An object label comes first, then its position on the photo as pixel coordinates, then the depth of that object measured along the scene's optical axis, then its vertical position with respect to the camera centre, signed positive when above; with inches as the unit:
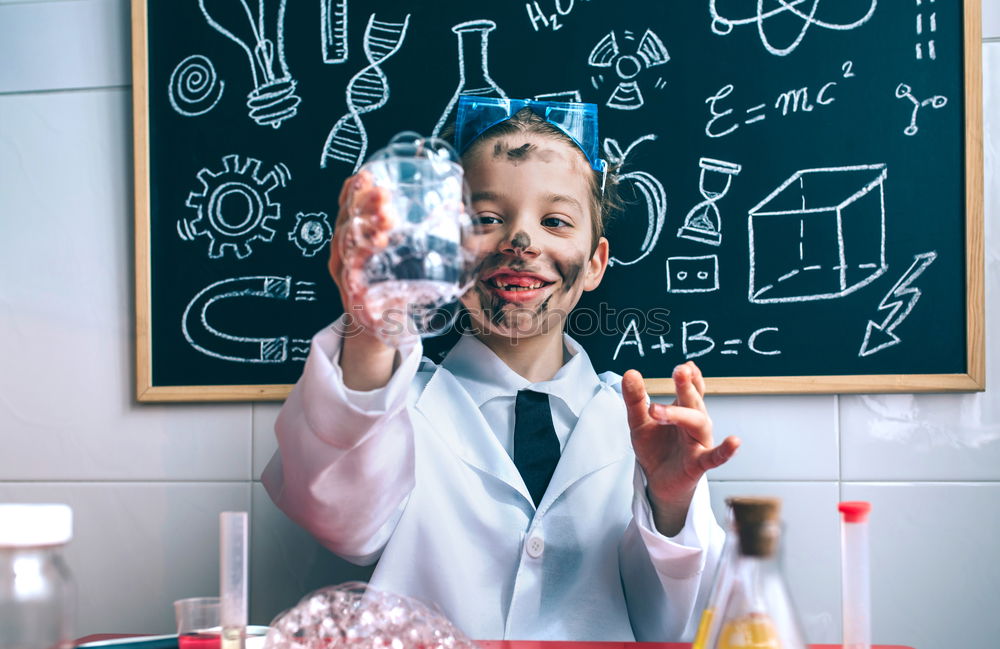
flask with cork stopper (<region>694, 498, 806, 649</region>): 25.8 -9.1
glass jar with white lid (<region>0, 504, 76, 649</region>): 26.9 -8.9
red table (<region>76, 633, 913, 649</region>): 37.7 -15.7
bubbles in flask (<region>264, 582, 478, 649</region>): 29.9 -11.7
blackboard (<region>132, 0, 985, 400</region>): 56.0 +11.3
